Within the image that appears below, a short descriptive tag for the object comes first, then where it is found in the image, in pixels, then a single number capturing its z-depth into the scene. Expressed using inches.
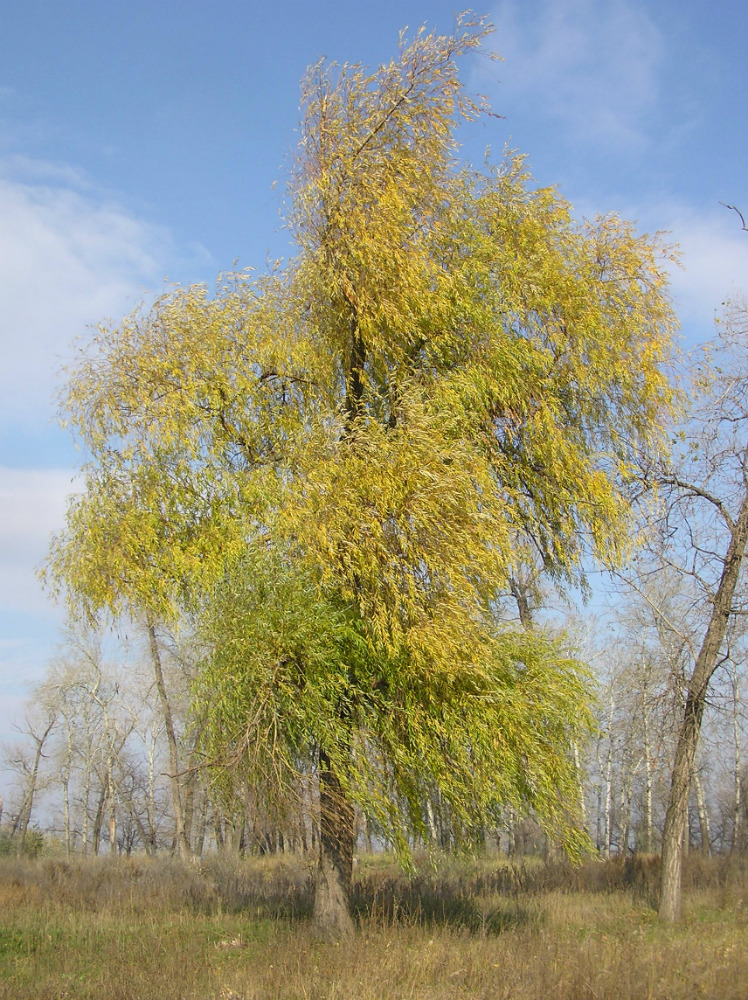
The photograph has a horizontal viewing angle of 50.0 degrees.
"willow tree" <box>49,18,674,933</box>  347.3
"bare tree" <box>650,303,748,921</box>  508.4
